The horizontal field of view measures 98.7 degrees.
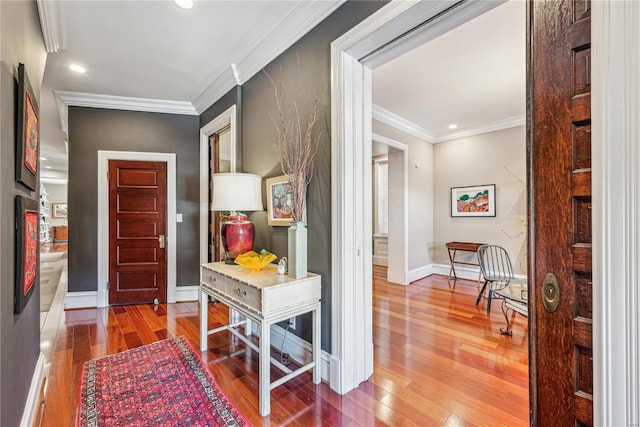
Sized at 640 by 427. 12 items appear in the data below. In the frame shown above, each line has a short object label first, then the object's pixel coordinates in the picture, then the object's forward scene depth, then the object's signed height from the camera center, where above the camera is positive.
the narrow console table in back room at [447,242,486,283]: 4.64 -0.65
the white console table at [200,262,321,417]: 1.68 -0.59
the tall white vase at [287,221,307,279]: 1.91 -0.28
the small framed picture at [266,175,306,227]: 2.35 +0.10
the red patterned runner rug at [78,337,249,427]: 1.60 -1.20
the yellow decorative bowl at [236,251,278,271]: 2.12 -0.38
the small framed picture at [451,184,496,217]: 4.73 +0.19
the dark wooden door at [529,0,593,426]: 0.78 +0.00
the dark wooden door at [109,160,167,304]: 3.72 -0.25
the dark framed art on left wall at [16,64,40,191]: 1.38 +0.45
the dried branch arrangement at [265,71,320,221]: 1.96 +0.55
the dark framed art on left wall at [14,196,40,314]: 1.34 -0.20
